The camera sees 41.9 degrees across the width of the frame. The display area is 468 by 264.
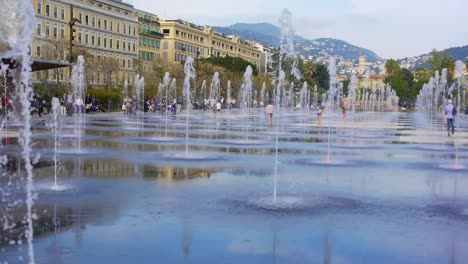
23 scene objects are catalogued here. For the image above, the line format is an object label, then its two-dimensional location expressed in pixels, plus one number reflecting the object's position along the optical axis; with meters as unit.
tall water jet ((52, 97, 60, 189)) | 11.79
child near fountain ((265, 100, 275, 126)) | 35.64
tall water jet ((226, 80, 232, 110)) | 75.10
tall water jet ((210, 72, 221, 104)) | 82.44
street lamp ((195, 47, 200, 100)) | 76.30
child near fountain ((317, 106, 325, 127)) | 37.62
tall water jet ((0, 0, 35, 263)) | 7.70
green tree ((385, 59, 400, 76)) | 135.12
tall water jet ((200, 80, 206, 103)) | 80.31
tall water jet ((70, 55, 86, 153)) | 38.65
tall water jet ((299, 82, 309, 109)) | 112.38
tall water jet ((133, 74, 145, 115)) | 65.81
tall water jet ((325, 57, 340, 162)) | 24.74
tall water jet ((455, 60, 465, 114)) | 63.84
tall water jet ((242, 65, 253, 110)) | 93.18
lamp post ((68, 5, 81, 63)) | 37.41
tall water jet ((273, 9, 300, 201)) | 11.69
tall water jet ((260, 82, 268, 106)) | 92.11
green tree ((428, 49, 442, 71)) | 123.19
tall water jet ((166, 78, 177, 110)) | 72.69
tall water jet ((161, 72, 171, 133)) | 69.39
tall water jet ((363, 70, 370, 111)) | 88.69
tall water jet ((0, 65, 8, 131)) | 27.21
